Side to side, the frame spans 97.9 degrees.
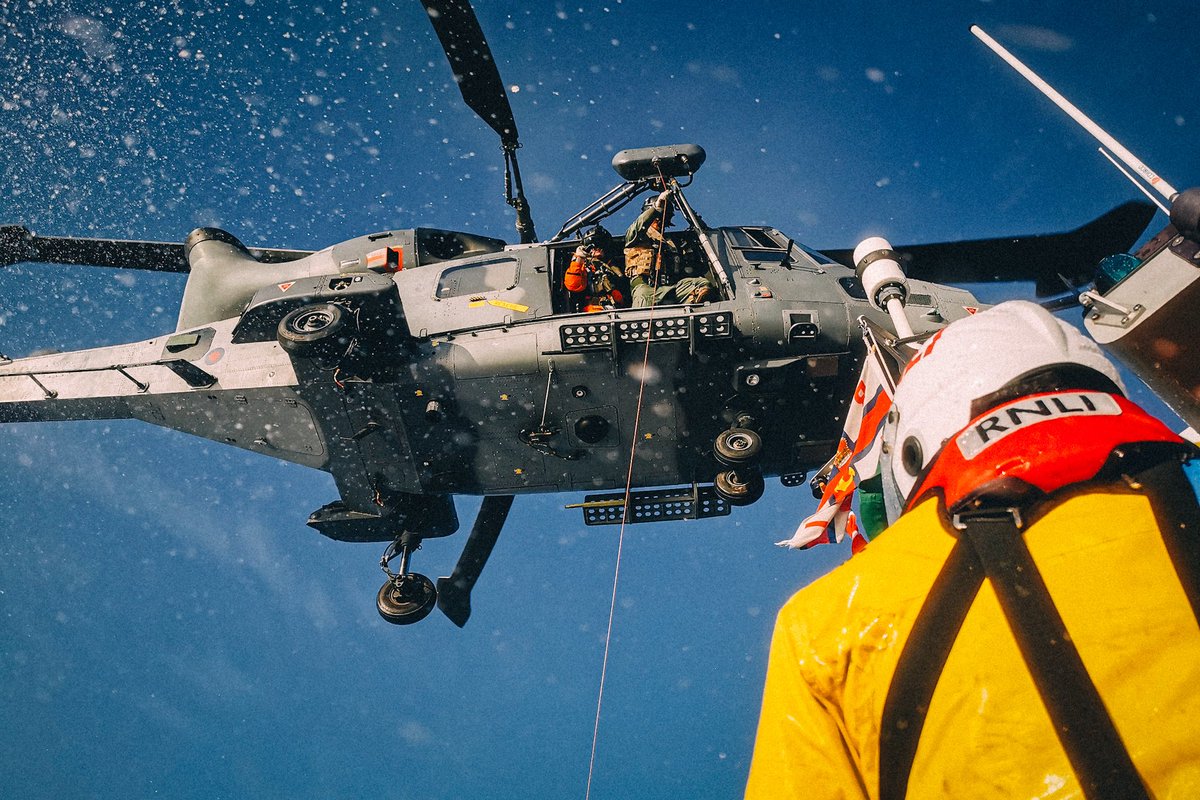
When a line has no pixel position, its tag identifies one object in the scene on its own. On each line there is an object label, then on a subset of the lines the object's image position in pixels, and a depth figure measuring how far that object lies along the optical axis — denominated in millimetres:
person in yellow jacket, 987
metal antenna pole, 3355
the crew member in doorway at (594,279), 6211
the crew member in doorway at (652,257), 6102
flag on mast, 2875
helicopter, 5176
